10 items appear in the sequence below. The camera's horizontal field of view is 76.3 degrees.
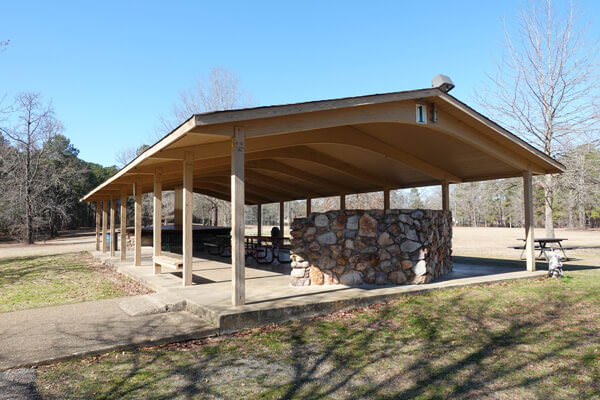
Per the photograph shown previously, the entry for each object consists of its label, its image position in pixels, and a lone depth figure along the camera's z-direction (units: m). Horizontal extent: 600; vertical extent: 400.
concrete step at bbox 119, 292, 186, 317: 5.29
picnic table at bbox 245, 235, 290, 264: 10.09
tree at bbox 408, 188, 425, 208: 63.50
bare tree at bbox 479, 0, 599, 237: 13.79
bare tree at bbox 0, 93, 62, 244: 21.97
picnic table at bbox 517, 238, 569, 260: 10.38
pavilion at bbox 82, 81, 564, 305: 4.92
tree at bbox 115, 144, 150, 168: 34.84
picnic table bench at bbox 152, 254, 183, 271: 6.59
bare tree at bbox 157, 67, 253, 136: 20.89
